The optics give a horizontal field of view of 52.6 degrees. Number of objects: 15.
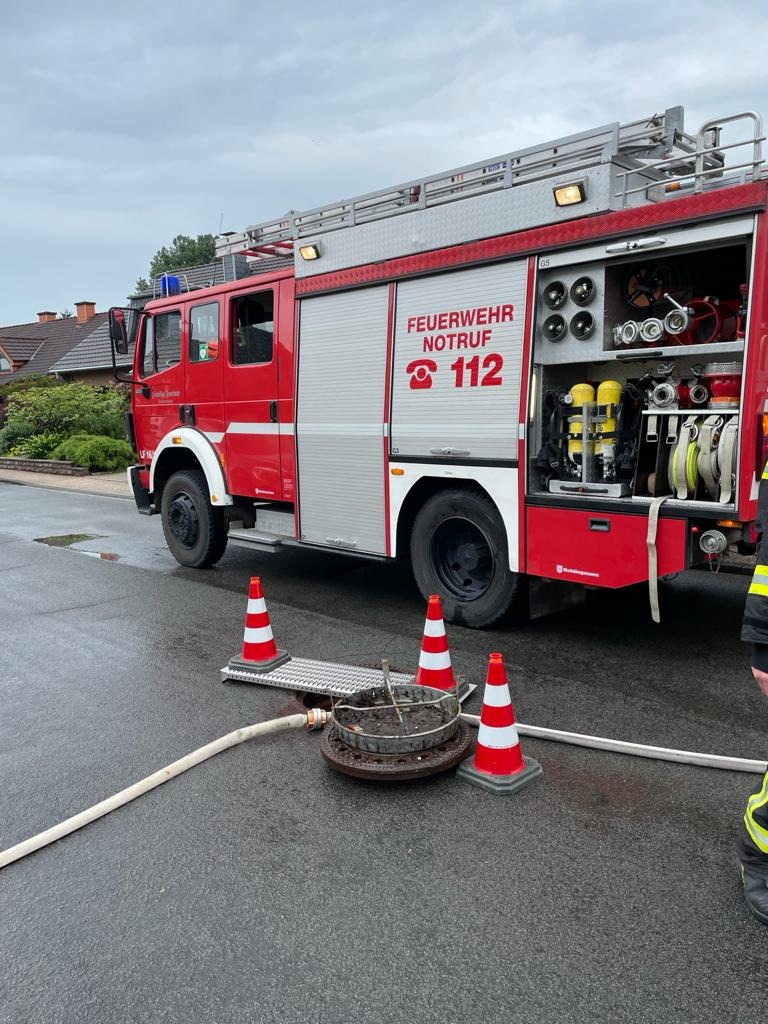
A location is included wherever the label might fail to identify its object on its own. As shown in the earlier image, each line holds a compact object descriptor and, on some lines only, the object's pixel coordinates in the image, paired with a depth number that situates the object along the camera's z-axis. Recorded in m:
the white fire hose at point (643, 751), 3.51
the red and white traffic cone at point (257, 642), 4.93
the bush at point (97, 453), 19.62
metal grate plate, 4.52
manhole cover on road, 3.43
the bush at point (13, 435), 22.69
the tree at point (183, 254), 63.81
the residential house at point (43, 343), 40.38
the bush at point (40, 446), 21.33
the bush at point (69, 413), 22.17
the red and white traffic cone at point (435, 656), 4.29
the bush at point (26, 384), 26.84
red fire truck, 4.43
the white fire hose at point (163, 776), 3.08
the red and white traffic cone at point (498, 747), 3.41
